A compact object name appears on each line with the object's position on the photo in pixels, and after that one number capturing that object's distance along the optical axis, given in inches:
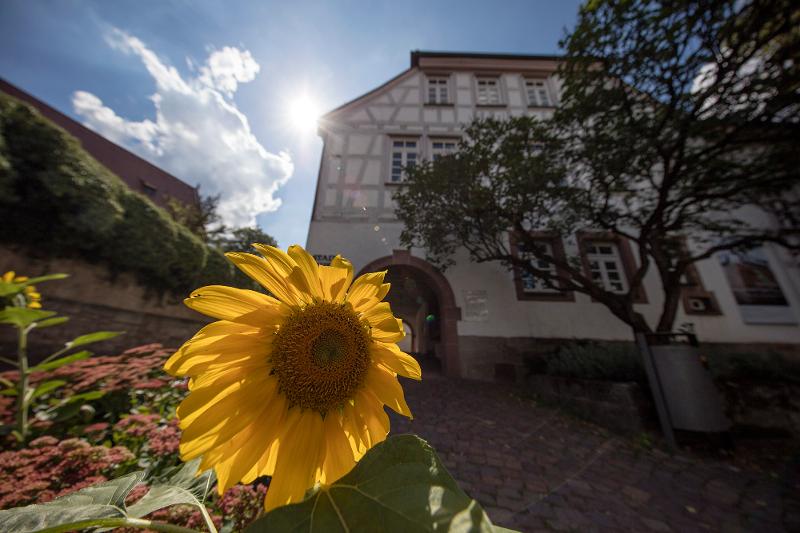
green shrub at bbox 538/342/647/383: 208.6
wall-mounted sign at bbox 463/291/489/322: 349.7
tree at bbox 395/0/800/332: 201.0
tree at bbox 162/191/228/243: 603.8
